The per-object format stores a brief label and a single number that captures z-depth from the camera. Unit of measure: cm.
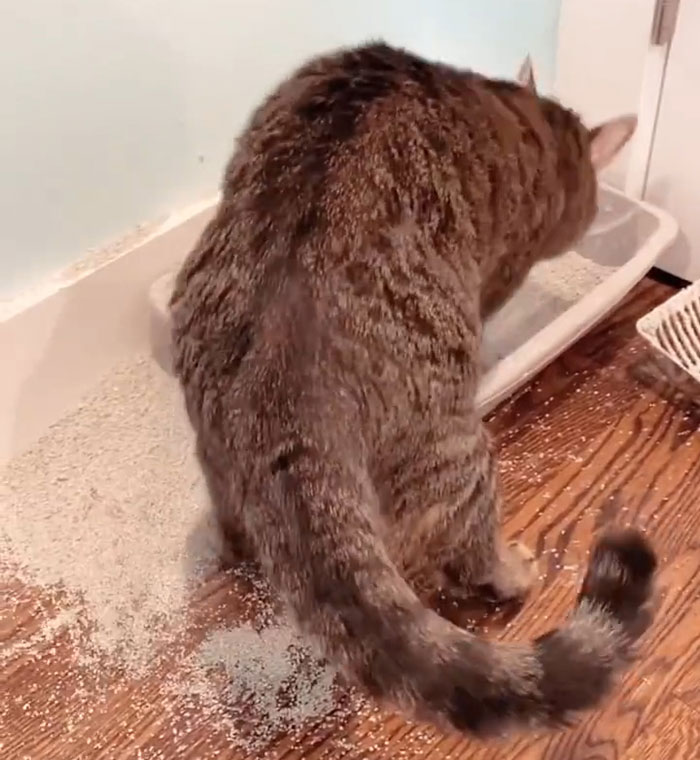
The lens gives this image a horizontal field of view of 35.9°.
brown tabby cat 89
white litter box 143
